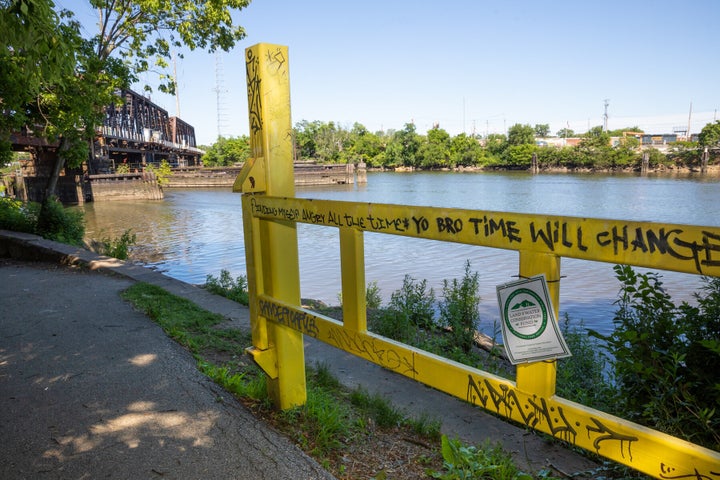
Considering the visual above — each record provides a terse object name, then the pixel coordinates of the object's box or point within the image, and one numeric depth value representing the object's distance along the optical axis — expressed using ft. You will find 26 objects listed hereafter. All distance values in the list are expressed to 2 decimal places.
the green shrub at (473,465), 8.26
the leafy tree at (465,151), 364.17
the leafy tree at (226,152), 425.28
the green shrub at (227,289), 25.50
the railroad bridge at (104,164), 147.95
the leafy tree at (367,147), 400.00
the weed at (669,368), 8.46
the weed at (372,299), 26.32
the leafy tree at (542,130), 513.86
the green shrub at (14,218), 43.16
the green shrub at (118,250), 41.88
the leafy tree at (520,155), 330.34
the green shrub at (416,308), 21.75
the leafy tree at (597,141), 272.92
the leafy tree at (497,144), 367.04
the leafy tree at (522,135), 359.66
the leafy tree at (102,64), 38.63
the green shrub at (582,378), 12.60
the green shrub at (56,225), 43.42
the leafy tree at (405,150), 386.32
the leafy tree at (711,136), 244.22
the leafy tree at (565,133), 540.11
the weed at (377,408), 11.33
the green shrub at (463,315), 19.42
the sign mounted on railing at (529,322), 5.63
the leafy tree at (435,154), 374.43
